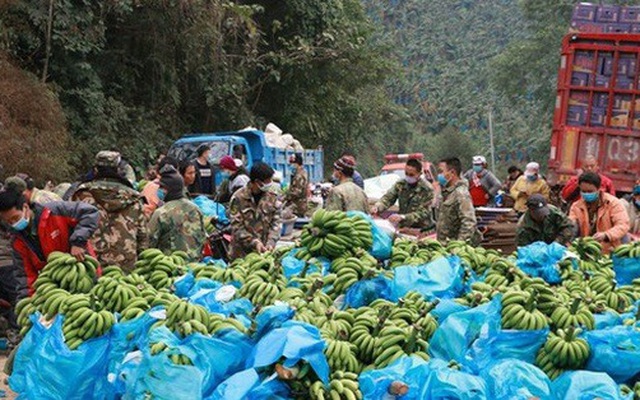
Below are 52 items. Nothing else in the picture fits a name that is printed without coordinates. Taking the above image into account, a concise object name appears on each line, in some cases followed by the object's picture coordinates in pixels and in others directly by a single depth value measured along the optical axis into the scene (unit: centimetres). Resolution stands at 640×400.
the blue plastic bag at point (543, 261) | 755
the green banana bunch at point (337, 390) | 520
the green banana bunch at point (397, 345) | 564
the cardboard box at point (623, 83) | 1650
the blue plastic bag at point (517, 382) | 525
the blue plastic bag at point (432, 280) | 689
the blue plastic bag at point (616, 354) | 557
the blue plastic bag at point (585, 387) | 524
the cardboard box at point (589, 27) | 1714
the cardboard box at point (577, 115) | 1678
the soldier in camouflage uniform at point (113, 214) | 816
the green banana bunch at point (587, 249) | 845
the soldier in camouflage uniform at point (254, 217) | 955
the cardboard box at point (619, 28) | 1703
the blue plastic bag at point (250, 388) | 516
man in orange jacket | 963
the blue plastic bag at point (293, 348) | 521
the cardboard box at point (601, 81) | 1662
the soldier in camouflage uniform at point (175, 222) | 877
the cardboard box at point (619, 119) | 1647
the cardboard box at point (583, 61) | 1669
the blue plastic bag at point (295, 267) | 753
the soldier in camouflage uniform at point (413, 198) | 1070
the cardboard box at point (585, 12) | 1723
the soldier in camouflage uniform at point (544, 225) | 926
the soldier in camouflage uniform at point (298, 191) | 1702
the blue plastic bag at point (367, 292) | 688
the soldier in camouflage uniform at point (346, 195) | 1041
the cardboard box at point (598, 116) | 1664
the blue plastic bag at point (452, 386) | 516
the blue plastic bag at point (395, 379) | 523
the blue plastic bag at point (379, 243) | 790
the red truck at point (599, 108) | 1639
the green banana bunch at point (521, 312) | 584
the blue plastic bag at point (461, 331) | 584
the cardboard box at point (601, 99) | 1666
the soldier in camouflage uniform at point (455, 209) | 1000
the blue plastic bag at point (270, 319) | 561
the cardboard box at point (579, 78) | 1678
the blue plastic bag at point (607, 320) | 608
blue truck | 2009
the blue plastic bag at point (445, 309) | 626
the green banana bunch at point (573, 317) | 592
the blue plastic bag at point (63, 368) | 619
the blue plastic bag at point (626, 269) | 828
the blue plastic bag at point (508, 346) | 575
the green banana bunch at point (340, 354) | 552
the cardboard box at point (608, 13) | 1708
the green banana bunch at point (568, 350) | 559
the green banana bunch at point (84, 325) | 628
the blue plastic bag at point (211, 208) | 1361
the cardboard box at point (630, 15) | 1692
